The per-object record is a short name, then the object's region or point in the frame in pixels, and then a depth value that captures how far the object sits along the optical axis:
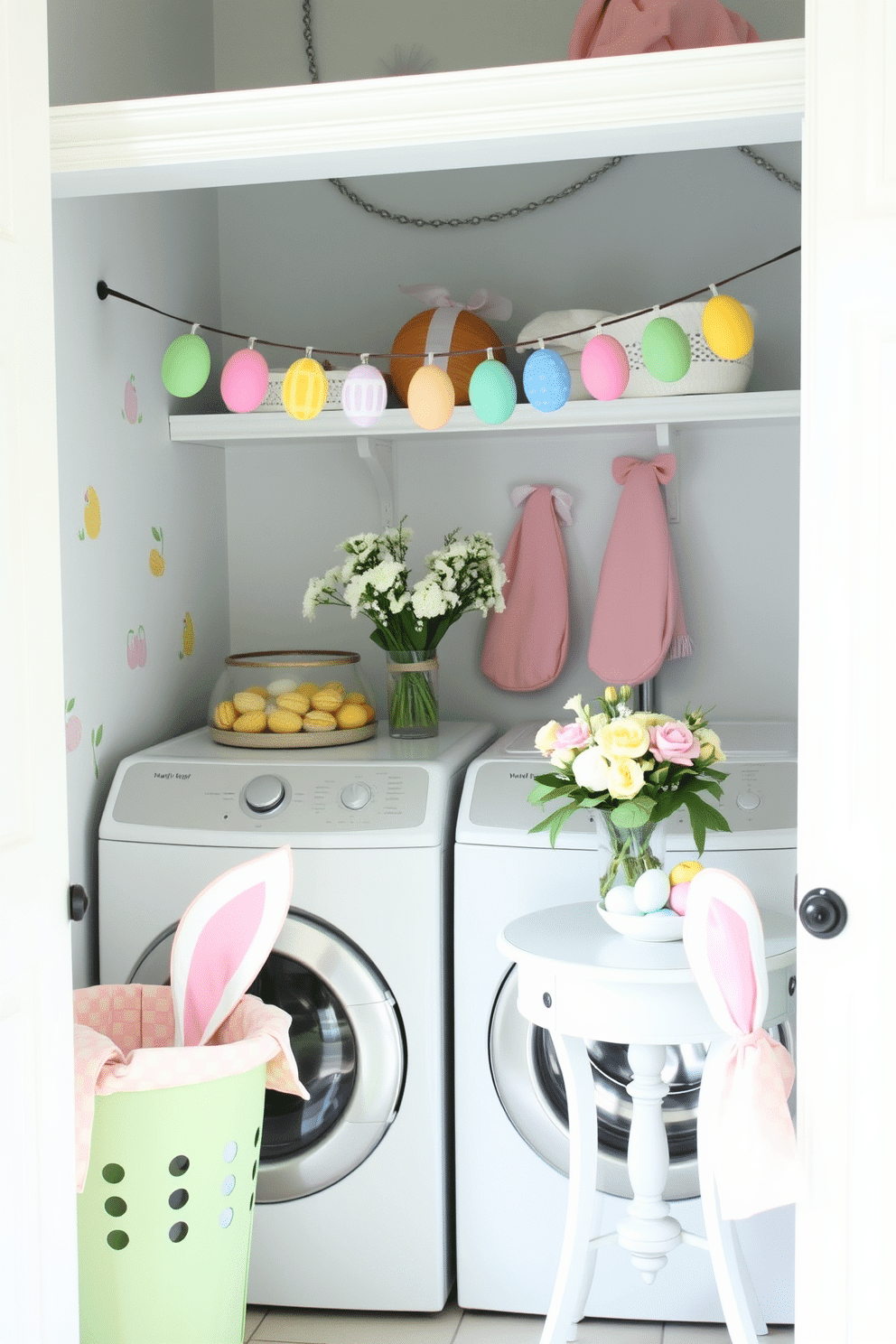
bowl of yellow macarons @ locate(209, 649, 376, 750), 2.58
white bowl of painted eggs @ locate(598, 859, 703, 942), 1.96
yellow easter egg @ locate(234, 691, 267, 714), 2.61
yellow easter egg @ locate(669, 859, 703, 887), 2.00
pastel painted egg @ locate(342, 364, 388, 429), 2.12
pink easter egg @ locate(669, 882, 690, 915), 1.96
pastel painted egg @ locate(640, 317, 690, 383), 1.96
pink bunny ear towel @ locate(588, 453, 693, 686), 2.77
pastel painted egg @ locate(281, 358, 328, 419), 2.06
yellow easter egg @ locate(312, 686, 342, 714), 2.63
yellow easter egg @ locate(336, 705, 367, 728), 2.62
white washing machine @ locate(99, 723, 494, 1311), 2.29
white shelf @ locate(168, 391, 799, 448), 2.44
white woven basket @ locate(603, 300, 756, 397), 2.41
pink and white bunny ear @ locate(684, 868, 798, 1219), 1.51
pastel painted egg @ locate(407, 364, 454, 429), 2.05
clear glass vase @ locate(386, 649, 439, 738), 2.65
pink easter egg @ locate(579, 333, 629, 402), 2.01
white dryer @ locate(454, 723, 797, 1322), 2.24
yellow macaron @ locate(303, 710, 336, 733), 2.59
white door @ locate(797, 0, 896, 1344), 1.36
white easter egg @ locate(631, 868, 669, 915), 1.96
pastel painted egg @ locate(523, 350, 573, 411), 2.03
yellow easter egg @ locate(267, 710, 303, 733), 2.58
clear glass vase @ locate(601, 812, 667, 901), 2.04
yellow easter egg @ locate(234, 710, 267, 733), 2.57
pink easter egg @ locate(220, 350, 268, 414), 2.15
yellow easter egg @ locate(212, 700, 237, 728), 2.62
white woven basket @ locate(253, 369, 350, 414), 2.62
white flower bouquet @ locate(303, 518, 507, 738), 2.55
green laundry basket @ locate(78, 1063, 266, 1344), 1.82
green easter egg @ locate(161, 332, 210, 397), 2.20
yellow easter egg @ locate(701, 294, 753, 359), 1.85
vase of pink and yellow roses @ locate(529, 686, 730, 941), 1.94
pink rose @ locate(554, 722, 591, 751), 2.01
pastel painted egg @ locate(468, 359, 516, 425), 2.09
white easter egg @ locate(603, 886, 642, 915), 1.99
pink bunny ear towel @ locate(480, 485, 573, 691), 2.89
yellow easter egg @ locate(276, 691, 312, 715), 2.61
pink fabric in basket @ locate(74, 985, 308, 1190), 1.74
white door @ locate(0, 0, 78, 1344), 1.48
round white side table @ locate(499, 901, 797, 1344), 1.90
